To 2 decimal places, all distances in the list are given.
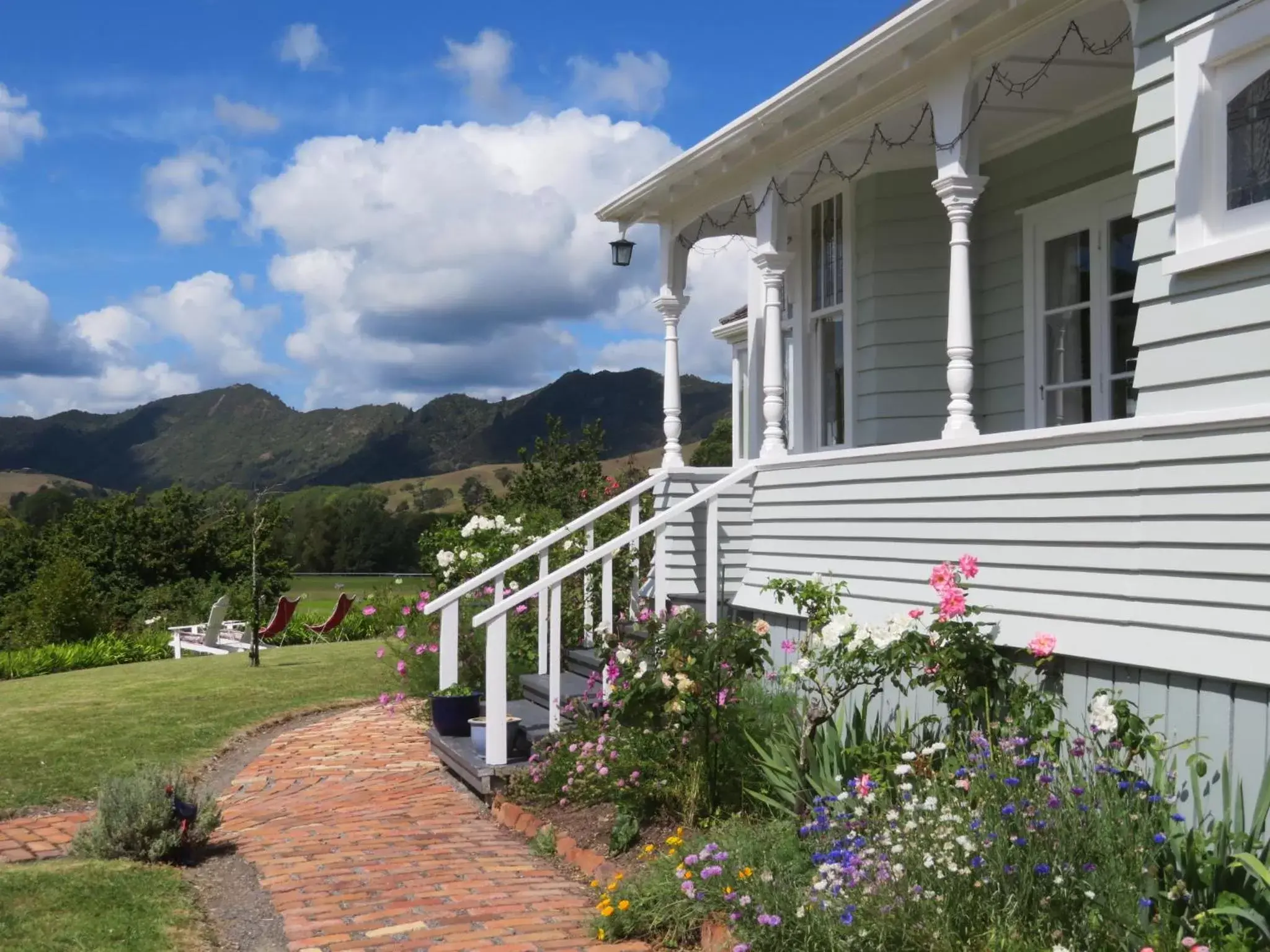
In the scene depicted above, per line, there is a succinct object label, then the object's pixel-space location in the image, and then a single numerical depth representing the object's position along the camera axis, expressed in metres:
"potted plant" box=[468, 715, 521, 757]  7.52
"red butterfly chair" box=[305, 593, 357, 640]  20.63
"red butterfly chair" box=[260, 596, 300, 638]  20.06
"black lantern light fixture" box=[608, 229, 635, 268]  10.66
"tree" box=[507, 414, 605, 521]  18.02
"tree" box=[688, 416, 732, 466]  32.28
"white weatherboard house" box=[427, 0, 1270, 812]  4.64
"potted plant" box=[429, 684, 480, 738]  8.20
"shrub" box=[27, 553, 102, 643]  21.78
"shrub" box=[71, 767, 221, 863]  6.14
